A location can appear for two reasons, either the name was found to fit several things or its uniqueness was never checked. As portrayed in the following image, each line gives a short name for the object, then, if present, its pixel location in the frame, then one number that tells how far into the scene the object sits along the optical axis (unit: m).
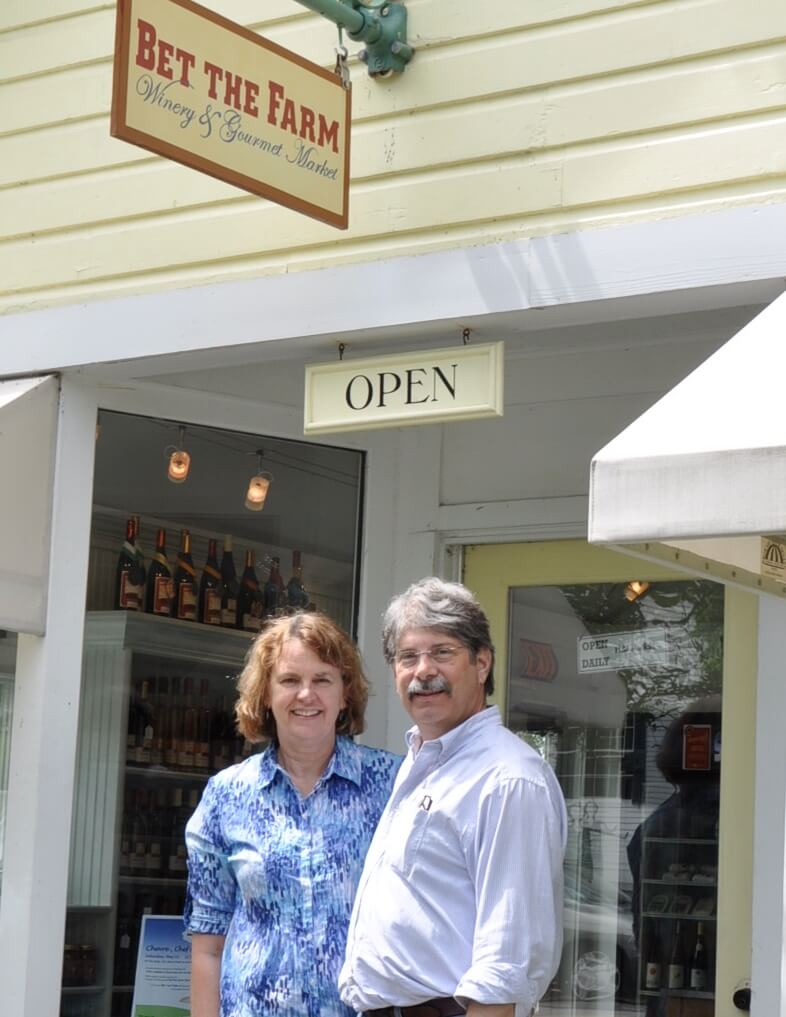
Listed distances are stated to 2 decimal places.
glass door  5.44
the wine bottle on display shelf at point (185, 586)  6.26
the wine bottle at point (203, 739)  6.17
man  3.64
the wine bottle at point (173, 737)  6.12
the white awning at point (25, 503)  5.25
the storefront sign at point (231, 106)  4.27
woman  4.21
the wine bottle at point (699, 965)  5.35
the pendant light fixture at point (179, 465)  6.02
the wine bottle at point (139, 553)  6.09
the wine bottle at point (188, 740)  6.14
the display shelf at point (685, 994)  5.33
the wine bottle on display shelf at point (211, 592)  6.25
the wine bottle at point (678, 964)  5.39
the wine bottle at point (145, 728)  6.06
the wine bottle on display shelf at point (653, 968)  5.45
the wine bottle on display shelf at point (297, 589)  6.19
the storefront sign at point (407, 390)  4.62
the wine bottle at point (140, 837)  5.98
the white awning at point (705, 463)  3.31
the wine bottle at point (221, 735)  6.17
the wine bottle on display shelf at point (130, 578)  6.04
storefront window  5.87
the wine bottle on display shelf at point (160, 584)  6.19
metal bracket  4.82
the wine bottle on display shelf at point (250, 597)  6.24
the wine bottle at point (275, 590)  6.22
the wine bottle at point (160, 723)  6.09
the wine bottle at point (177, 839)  6.06
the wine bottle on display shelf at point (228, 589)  6.23
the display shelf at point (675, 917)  5.37
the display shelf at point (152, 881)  5.94
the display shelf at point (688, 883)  5.39
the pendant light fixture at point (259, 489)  6.15
